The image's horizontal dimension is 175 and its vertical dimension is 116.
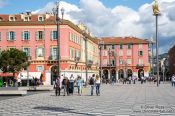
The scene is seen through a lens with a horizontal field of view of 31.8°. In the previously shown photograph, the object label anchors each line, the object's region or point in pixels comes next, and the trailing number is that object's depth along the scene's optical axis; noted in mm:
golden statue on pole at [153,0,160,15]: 43021
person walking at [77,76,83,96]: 23743
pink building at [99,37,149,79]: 91528
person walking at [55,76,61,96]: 23295
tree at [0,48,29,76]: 46721
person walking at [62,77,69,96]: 23748
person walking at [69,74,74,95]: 23872
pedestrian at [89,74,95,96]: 23596
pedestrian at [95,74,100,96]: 22556
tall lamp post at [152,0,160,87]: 43024
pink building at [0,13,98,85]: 51767
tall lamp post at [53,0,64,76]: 27617
